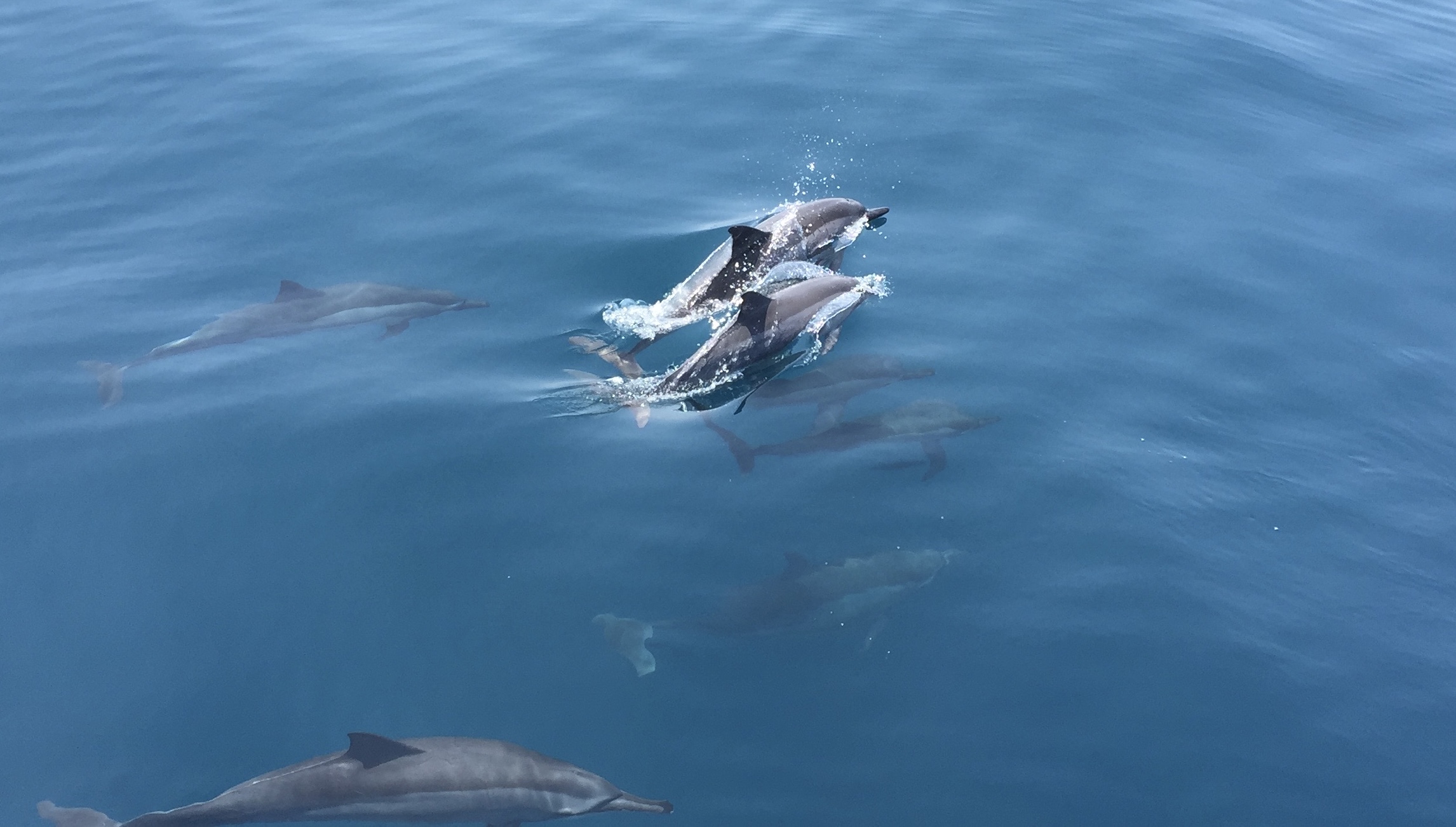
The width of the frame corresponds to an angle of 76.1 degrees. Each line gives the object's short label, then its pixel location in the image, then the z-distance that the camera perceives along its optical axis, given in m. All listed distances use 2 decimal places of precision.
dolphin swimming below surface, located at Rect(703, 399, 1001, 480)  9.83
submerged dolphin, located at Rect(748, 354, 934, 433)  10.51
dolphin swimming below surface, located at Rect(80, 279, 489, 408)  11.41
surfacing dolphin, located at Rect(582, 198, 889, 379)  11.44
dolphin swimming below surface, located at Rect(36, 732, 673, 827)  6.39
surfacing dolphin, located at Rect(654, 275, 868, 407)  10.71
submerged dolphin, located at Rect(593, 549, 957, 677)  7.83
